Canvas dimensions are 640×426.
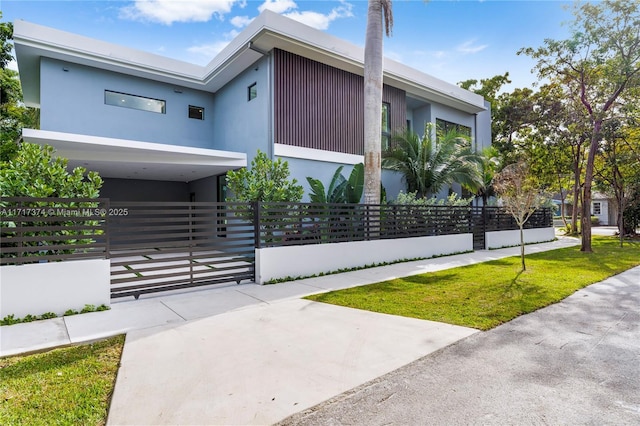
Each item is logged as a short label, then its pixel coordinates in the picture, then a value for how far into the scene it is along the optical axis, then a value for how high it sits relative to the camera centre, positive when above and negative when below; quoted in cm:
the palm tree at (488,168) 1343 +179
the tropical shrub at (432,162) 1275 +186
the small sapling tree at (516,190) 865 +61
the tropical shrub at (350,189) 1067 +71
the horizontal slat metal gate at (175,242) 596 -55
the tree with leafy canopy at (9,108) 1362 +492
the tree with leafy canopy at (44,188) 527 +42
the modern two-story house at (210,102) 1030 +393
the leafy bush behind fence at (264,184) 887 +79
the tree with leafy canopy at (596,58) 1122 +530
